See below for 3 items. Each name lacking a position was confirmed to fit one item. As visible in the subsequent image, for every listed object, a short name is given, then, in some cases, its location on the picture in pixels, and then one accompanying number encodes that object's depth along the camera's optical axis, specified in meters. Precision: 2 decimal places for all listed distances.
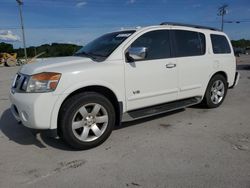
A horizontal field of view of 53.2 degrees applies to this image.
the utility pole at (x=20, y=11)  34.03
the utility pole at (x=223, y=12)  61.75
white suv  3.44
